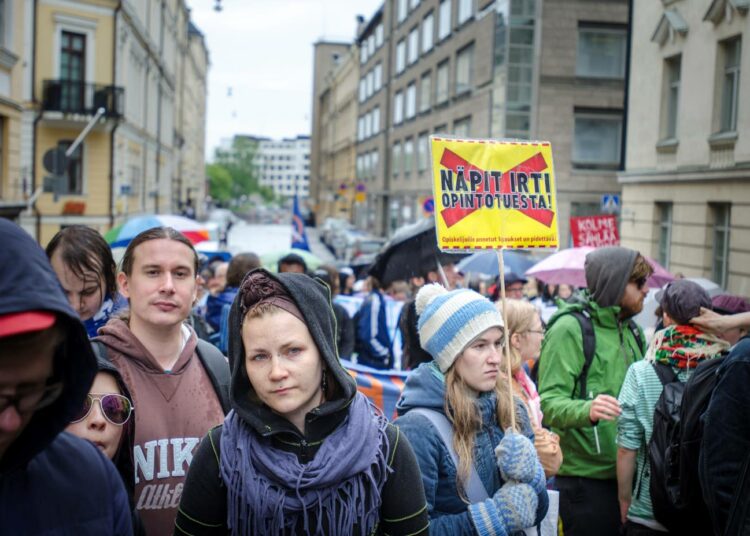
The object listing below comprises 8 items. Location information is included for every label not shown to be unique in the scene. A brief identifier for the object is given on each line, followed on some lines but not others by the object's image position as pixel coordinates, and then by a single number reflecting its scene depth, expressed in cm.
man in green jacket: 450
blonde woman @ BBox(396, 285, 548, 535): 306
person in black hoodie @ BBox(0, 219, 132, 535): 151
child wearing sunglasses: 266
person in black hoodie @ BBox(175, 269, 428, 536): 236
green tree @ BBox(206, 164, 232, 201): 14138
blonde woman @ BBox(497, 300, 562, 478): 362
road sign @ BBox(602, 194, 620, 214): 1944
